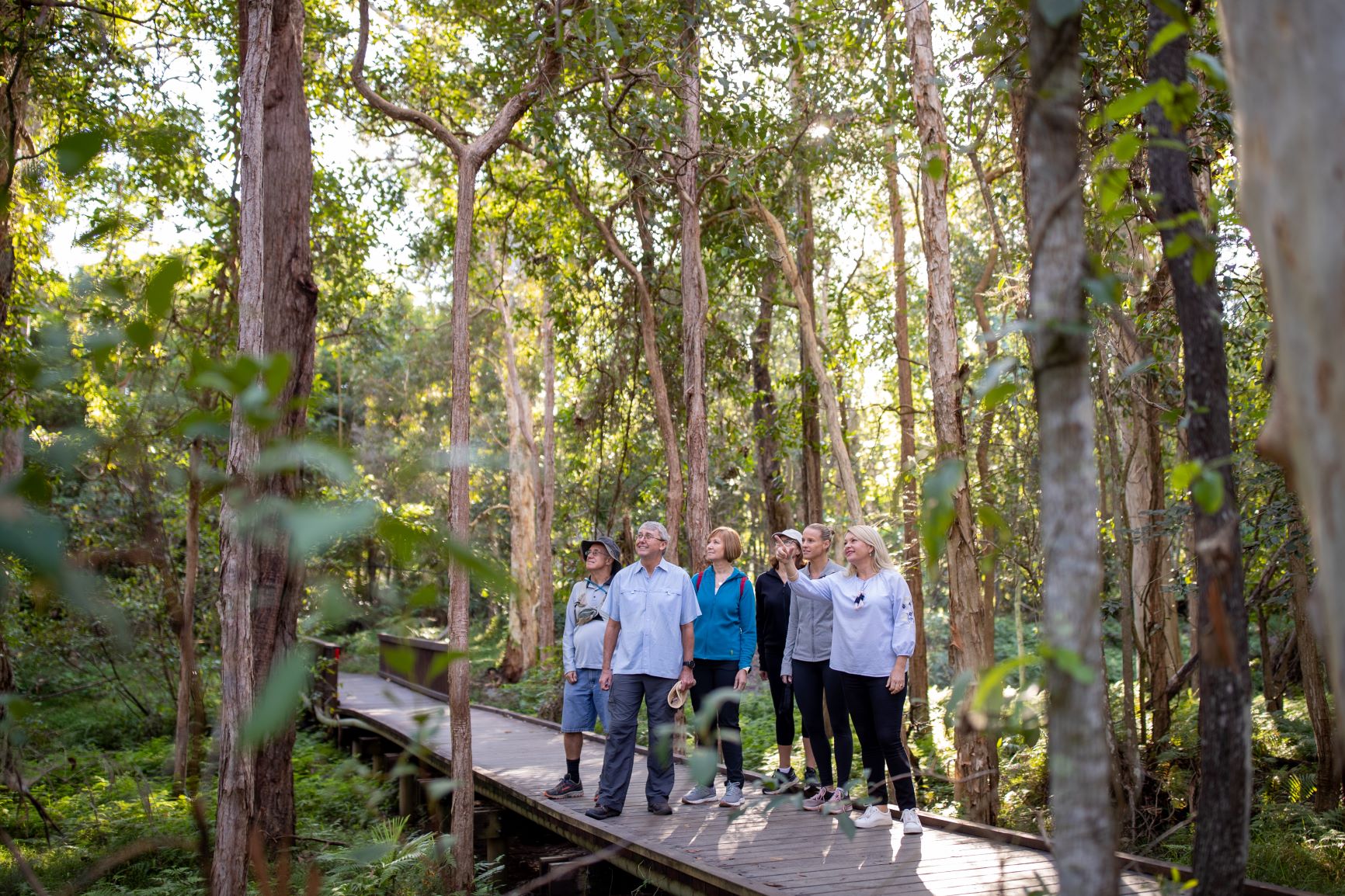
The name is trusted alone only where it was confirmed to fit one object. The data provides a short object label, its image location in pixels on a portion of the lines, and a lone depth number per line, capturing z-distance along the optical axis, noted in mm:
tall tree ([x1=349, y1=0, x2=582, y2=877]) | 6445
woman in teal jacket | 7512
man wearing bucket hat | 7855
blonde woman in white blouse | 6332
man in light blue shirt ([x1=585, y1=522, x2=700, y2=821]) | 6902
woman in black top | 7582
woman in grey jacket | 6863
